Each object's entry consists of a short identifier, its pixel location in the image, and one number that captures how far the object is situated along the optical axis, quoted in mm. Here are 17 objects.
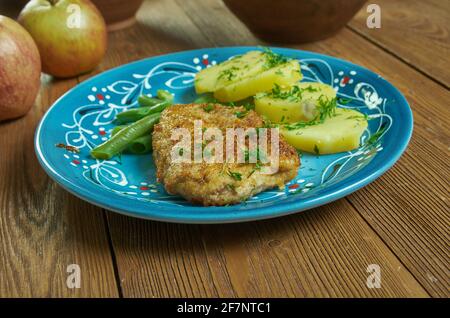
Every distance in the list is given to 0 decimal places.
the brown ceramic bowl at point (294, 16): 763
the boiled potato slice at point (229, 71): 643
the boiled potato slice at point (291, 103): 608
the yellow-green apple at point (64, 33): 726
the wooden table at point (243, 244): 492
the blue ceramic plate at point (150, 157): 506
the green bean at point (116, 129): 613
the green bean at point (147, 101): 654
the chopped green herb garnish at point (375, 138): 582
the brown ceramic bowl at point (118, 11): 839
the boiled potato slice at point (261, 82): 627
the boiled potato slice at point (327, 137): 577
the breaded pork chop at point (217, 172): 522
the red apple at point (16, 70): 656
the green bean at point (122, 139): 585
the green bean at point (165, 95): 659
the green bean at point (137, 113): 628
